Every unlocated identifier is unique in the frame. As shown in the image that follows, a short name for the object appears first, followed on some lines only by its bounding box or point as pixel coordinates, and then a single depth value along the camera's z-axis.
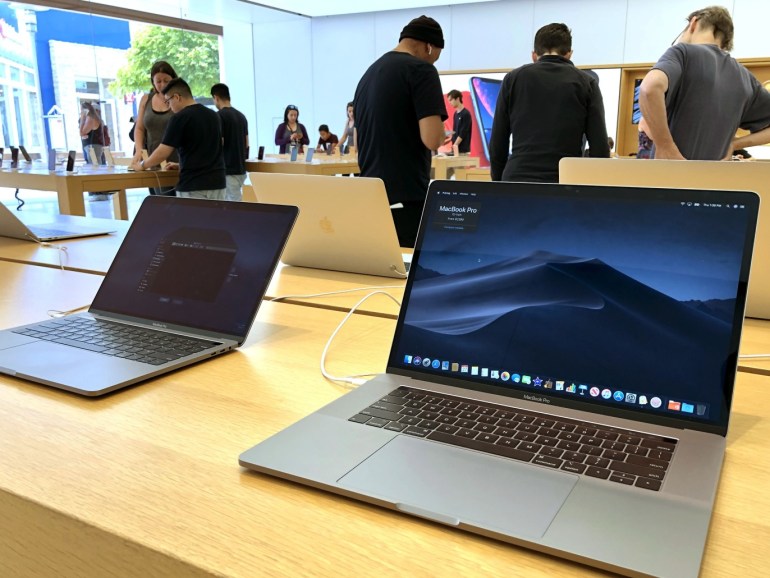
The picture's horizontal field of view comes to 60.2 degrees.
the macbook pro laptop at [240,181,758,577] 0.53
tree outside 8.86
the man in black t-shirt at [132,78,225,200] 3.68
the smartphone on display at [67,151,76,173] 4.27
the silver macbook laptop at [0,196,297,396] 0.91
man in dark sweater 2.42
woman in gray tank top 4.65
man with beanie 2.31
